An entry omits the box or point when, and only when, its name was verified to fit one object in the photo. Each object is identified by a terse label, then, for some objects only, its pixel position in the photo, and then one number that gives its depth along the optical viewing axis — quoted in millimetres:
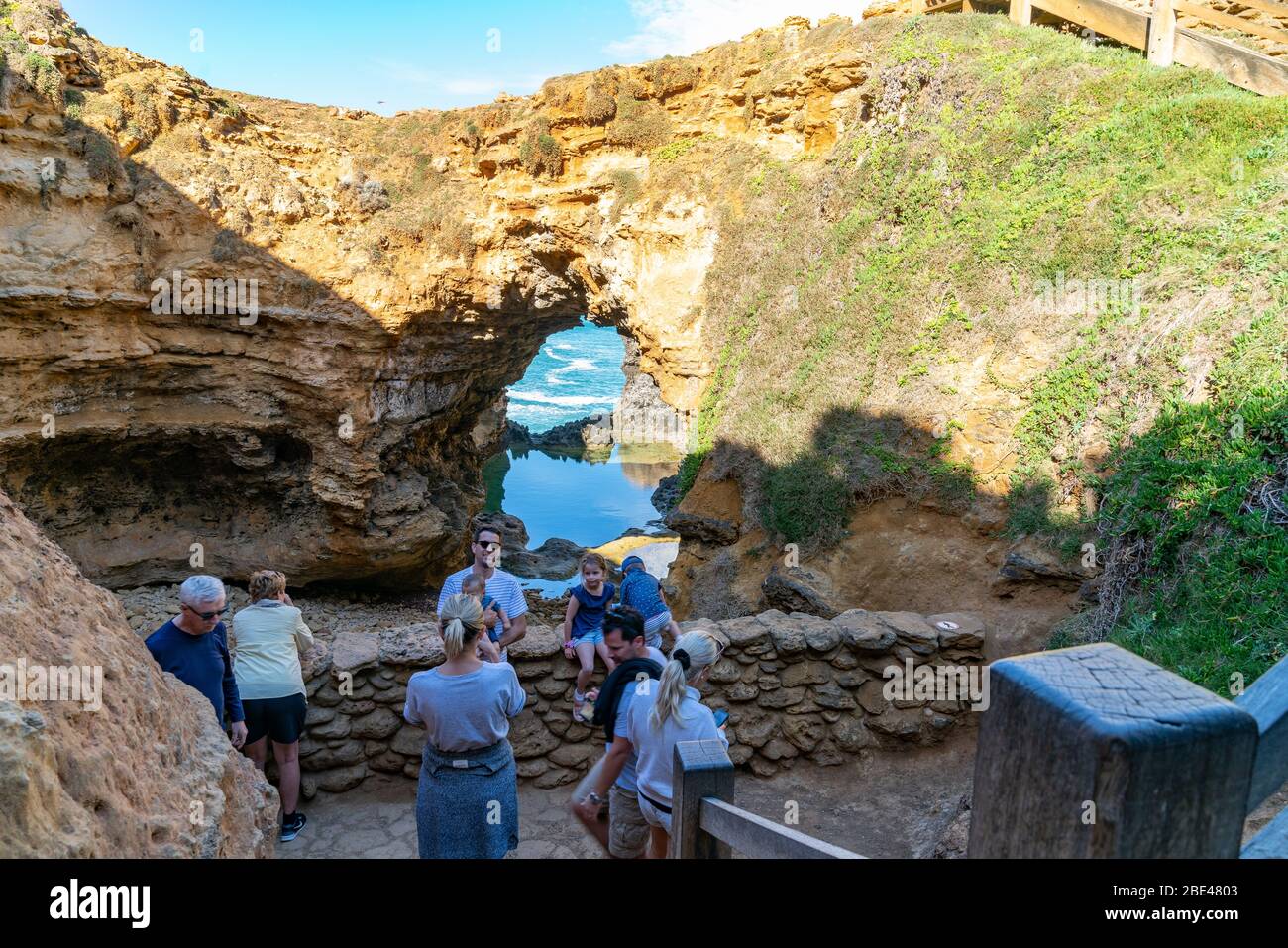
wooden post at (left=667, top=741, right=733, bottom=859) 2623
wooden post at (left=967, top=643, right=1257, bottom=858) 953
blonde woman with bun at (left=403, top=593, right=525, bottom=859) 3482
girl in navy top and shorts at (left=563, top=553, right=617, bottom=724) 5309
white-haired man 3723
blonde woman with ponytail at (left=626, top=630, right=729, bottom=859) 3240
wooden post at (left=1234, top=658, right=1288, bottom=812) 1161
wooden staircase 9039
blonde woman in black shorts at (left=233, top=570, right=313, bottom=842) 4512
